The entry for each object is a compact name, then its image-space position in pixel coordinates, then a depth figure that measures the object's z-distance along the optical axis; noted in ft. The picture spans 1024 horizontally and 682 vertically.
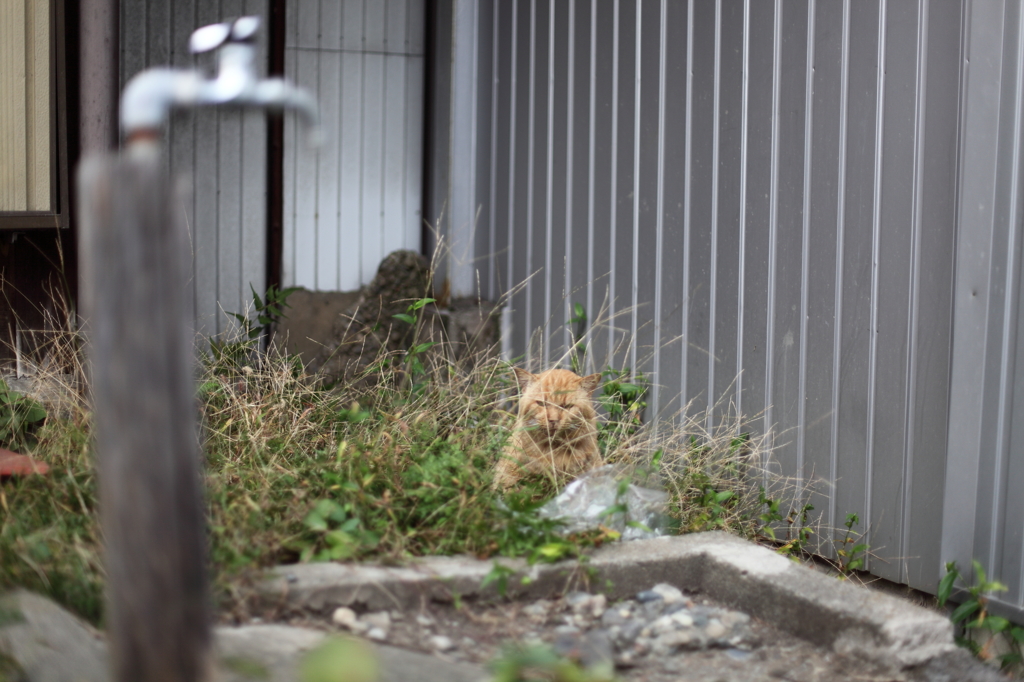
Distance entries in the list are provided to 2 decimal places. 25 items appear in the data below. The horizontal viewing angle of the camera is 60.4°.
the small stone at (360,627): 7.35
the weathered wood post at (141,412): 4.68
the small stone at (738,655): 7.88
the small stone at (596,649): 6.84
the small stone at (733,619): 8.49
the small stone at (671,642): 7.86
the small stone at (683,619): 8.30
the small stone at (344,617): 7.43
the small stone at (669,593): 8.68
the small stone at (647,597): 8.66
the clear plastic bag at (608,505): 9.55
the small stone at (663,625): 8.13
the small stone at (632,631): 7.92
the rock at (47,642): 6.05
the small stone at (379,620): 7.54
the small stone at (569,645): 6.75
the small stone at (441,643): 7.30
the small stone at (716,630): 8.22
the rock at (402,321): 16.75
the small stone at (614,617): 8.14
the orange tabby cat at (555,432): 10.38
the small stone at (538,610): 8.10
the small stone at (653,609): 8.41
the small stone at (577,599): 8.33
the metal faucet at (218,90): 4.90
